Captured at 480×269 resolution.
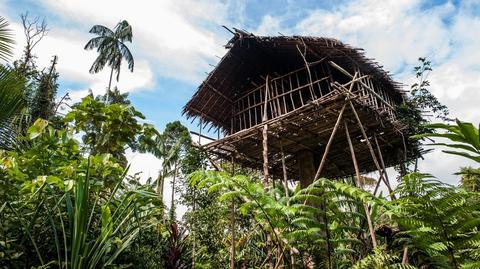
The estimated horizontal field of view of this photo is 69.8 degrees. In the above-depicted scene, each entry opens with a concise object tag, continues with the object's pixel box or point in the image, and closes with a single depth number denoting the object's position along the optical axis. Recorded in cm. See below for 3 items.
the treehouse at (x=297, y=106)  786
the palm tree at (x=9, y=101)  252
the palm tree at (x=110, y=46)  1892
